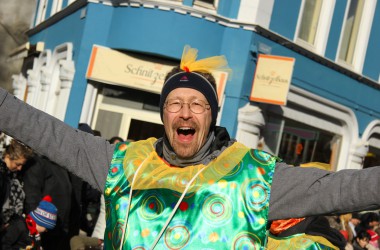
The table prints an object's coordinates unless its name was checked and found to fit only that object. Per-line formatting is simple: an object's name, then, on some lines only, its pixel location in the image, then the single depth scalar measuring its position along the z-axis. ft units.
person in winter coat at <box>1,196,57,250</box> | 17.49
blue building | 39.06
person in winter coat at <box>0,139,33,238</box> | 17.25
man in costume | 8.29
